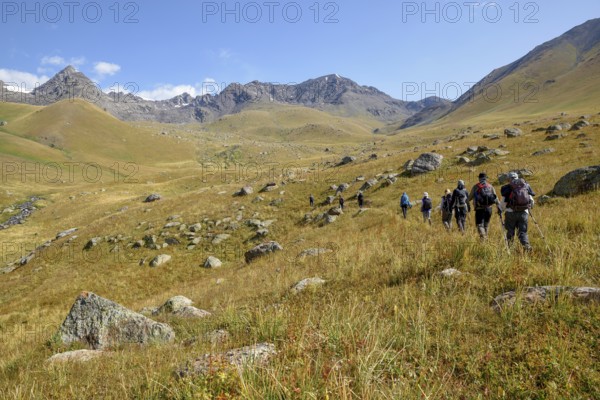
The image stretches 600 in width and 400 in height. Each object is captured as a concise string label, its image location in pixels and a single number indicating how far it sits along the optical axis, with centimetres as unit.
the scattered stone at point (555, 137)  3326
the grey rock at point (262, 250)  1916
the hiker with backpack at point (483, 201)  1077
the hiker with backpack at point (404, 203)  2038
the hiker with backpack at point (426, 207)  1806
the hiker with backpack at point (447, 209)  1491
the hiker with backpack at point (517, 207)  855
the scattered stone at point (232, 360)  334
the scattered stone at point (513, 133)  4019
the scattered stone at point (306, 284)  723
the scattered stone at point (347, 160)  5610
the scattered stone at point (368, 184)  3277
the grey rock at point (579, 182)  1552
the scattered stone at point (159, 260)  2298
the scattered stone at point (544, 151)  2880
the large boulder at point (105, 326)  667
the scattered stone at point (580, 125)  3523
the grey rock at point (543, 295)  412
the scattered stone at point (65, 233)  3536
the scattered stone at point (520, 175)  2294
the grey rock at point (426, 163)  3212
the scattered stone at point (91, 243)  2811
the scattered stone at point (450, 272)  587
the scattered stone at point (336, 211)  2584
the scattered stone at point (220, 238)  2584
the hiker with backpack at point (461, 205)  1342
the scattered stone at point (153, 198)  4627
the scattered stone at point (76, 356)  537
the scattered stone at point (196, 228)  2845
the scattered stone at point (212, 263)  2188
